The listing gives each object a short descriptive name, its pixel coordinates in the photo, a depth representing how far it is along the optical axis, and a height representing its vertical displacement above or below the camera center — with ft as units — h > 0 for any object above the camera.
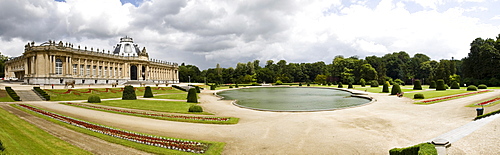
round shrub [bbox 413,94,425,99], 93.97 -7.15
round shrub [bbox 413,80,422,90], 155.92 -4.79
